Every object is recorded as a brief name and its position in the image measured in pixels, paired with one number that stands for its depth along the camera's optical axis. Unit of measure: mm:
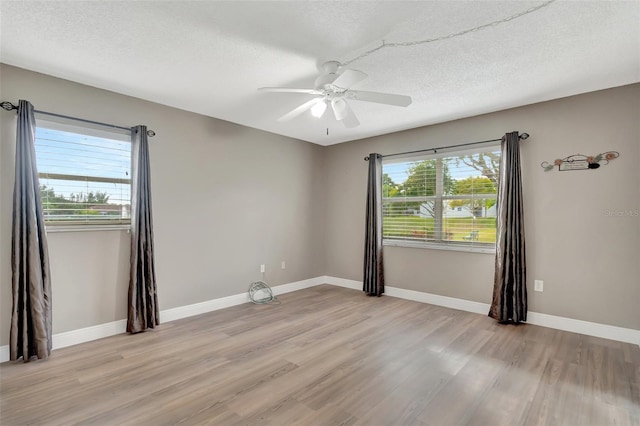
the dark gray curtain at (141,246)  3201
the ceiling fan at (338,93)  2268
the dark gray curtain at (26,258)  2566
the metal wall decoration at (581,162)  3117
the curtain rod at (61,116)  2594
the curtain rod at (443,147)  3539
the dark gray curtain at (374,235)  4766
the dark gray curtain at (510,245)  3494
